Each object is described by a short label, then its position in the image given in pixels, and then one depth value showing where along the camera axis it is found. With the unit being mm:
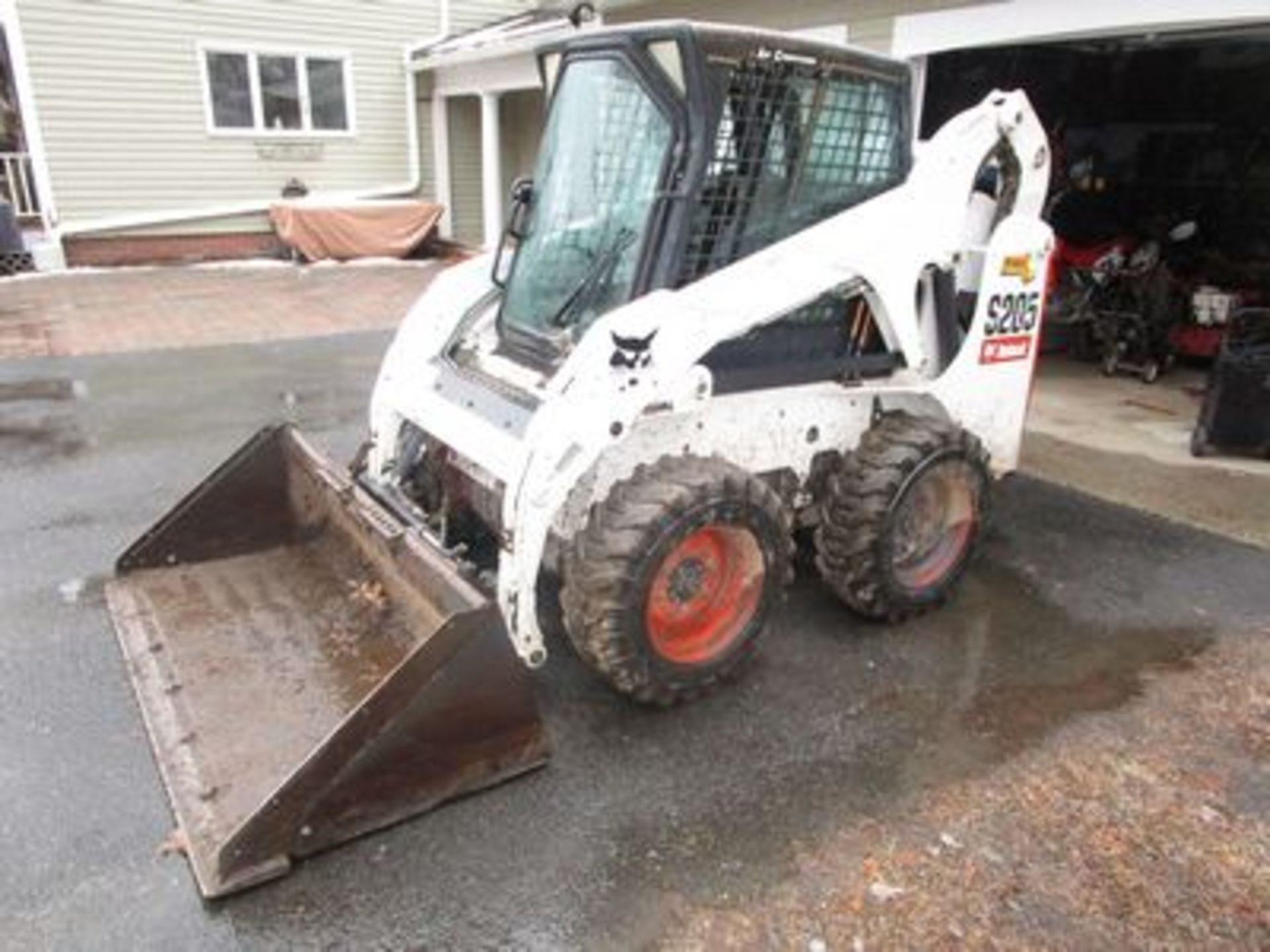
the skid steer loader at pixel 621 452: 2684
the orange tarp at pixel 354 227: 13055
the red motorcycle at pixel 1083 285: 8406
